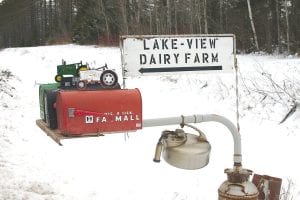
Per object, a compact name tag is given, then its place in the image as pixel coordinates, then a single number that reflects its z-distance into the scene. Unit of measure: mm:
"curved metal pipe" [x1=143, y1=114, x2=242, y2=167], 2926
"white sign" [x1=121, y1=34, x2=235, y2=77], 3715
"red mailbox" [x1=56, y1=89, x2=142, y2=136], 3102
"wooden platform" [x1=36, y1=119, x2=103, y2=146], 3215
